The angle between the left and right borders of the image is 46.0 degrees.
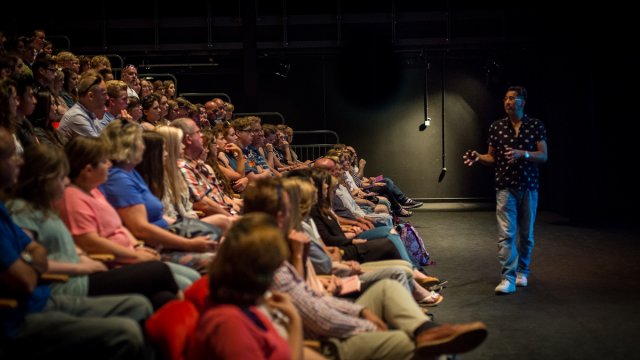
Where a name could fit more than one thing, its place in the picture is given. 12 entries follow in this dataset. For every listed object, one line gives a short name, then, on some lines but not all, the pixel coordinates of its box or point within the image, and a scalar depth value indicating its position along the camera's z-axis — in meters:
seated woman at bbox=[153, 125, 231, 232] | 4.01
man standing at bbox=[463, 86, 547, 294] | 5.54
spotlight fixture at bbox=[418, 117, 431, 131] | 12.13
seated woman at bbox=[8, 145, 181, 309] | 2.78
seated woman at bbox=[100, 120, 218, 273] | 3.51
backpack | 6.57
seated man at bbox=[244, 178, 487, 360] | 2.88
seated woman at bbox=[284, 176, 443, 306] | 3.35
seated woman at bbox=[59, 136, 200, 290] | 3.12
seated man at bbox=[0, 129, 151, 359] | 2.45
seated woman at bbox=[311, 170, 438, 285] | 4.81
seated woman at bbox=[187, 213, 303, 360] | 2.07
